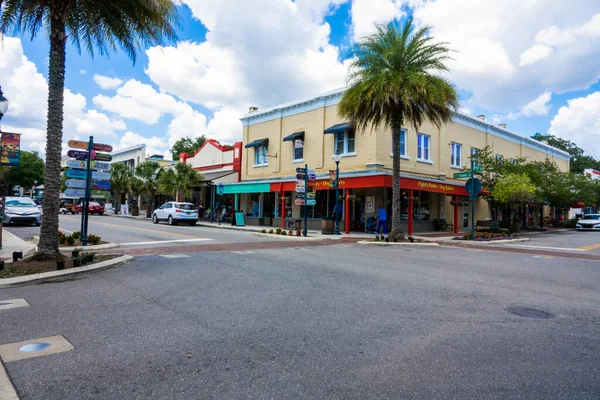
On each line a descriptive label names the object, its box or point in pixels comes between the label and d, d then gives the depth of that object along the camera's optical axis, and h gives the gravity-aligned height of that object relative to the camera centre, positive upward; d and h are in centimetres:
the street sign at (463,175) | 2016 +217
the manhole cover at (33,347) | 407 -152
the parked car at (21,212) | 2094 -43
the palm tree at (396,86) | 1641 +546
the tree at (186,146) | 6406 +1044
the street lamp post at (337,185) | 1938 +142
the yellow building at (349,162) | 2242 +332
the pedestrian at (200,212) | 3372 -27
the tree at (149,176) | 3900 +316
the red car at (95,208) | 4228 -21
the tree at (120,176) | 4325 +344
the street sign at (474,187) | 1873 +140
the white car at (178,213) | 2677 -34
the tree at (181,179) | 3300 +249
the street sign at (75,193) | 1240 +42
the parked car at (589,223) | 3325 -34
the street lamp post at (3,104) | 985 +254
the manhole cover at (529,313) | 549 -138
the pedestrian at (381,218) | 2009 -22
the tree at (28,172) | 5934 +504
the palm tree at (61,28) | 923 +487
